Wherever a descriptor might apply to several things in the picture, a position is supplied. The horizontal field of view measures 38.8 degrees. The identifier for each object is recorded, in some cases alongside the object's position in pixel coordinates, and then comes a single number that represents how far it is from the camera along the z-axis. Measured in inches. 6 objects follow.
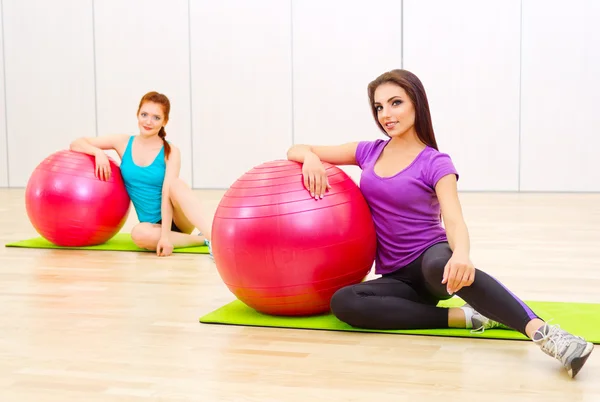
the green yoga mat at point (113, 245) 176.1
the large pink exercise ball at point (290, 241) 106.0
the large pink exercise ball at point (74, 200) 168.6
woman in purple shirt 103.4
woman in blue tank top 170.6
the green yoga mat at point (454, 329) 103.5
